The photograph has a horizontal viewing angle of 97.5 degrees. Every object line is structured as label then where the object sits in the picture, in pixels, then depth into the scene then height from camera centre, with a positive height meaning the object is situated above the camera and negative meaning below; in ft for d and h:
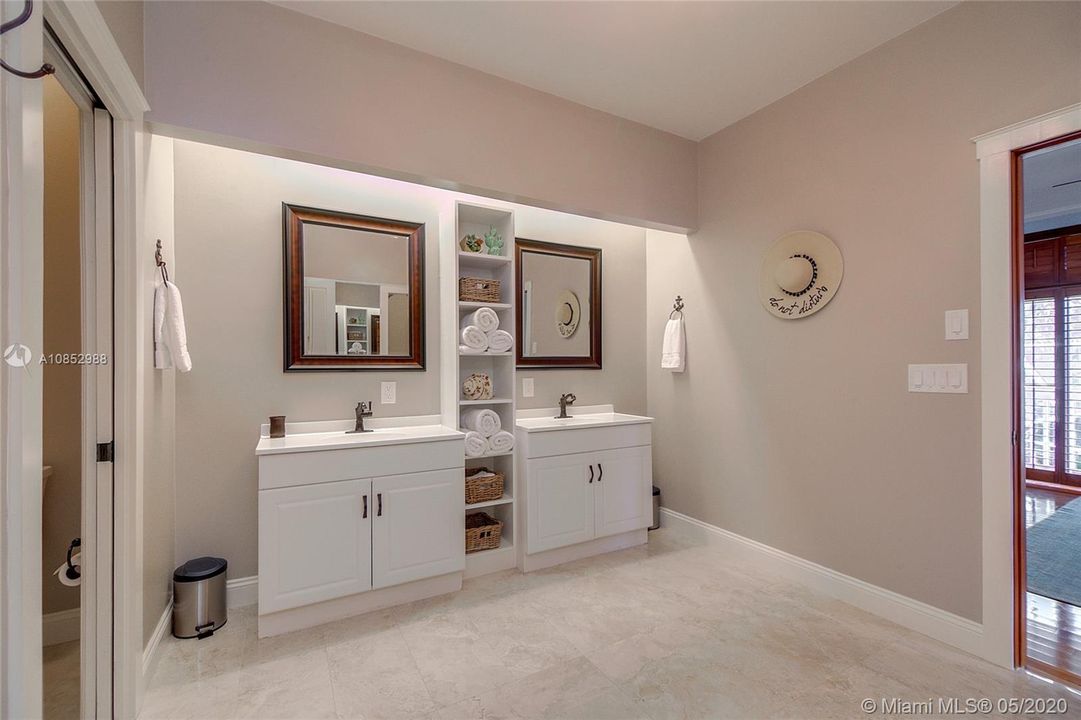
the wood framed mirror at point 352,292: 8.80 +1.37
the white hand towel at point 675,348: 11.70 +0.31
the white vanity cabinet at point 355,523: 7.32 -2.69
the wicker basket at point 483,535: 9.48 -3.52
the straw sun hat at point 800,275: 8.66 +1.63
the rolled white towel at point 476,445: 9.49 -1.69
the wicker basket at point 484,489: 9.55 -2.60
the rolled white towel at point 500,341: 9.85 +0.42
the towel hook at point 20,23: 3.03 +2.18
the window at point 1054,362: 14.84 -0.10
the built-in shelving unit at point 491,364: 9.50 -0.06
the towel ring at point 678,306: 11.99 +1.37
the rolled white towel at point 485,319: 9.73 +0.87
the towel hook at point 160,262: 6.78 +1.44
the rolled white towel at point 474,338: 9.59 +0.46
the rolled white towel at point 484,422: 9.66 -1.26
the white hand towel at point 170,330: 6.70 +0.47
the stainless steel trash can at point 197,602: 7.34 -3.75
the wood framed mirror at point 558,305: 11.34 +1.38
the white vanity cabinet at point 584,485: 9.76 -2.72
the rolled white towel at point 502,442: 9.80 -1.69
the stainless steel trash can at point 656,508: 12.32 -3.87
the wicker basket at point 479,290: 9.82 +1.51
